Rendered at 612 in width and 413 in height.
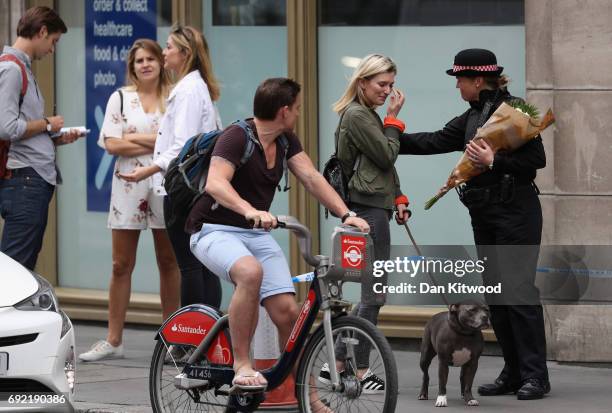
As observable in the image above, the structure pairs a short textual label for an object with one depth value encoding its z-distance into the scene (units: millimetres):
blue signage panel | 23344
